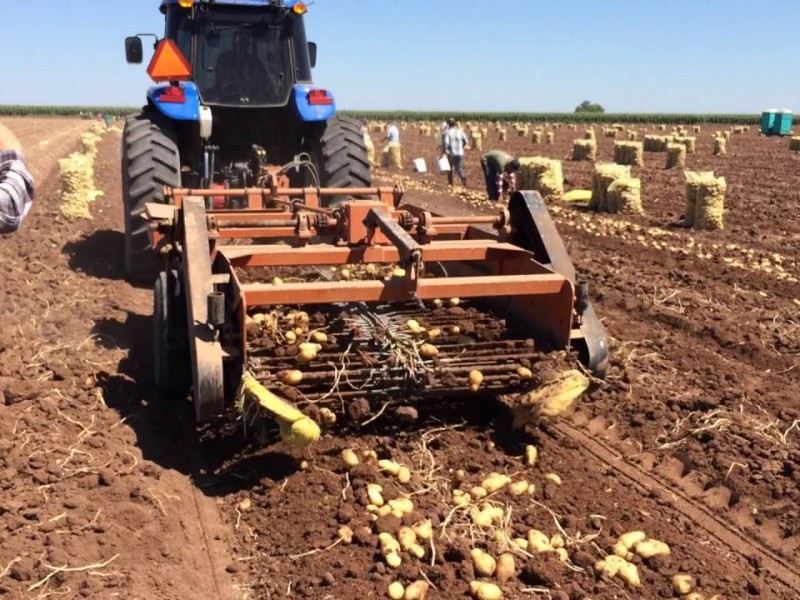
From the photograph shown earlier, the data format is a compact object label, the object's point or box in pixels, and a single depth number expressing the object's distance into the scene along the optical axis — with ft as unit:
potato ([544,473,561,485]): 13.94
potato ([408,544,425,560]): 11.68
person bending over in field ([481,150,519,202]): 50.96
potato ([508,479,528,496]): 13.43
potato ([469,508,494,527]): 12.49
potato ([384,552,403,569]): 11.38
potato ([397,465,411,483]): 13.62
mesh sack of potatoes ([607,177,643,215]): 46.47
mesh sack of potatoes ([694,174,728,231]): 40.09
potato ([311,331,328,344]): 15.17
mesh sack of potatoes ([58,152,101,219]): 40.31
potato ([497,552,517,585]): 11.28
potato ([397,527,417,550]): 11.77
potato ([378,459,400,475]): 13.83
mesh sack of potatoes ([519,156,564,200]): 56.34
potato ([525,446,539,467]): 14.60
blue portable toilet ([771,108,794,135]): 141.28
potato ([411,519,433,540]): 11.99
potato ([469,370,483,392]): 14.40
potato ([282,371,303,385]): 13.67
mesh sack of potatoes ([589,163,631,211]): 48.21
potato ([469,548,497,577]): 11.32
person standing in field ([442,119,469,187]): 63.52
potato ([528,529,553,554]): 11.94
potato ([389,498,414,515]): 12.70
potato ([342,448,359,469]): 13.82
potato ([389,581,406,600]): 10.73
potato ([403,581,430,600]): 10.74
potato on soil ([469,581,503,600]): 10.71
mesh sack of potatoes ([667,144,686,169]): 78.02
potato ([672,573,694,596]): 11.23
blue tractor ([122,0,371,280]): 25.86
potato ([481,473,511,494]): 13.38
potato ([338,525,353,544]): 12.03
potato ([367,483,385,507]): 12.90
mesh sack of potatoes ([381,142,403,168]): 90.00
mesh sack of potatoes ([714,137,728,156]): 95.86
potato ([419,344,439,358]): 14.79
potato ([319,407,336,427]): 13.78
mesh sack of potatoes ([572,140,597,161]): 95.35
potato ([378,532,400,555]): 11.58
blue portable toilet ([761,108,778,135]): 143.02
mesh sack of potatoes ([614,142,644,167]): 82.79
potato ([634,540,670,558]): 11.94
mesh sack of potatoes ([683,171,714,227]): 40.80
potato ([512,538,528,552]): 12.00
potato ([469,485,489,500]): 13.23
